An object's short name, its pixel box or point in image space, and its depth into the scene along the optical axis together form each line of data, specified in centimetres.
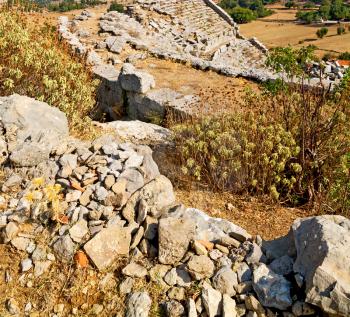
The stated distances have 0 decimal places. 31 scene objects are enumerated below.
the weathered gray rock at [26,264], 381
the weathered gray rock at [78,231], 393
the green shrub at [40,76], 651
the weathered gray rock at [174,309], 332
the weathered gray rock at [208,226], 399
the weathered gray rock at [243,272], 348
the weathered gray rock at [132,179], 441
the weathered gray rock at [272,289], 321
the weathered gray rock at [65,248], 385
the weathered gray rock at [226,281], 342
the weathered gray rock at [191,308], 325
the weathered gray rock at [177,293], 344
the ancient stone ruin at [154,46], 984
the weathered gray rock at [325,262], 296
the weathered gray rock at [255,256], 360
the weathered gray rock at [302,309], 314
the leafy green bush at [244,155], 518
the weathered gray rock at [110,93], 1034
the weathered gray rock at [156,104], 899
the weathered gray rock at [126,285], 359
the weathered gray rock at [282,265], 347
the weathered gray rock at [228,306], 321
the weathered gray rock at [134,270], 366
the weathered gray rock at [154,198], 416
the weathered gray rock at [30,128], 477
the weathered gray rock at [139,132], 690
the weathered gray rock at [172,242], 371
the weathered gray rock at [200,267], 353
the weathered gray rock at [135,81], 974
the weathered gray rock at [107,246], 379
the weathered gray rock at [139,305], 338
